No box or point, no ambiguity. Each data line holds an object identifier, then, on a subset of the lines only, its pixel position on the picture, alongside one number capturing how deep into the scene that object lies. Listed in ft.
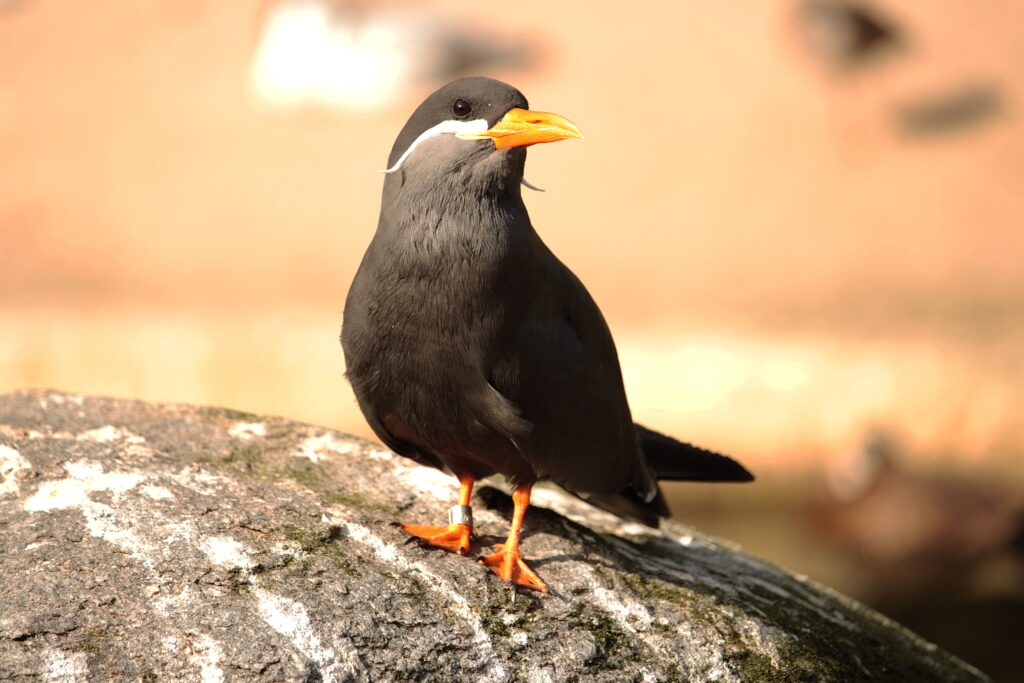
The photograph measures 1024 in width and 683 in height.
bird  29.53
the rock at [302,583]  27.25
